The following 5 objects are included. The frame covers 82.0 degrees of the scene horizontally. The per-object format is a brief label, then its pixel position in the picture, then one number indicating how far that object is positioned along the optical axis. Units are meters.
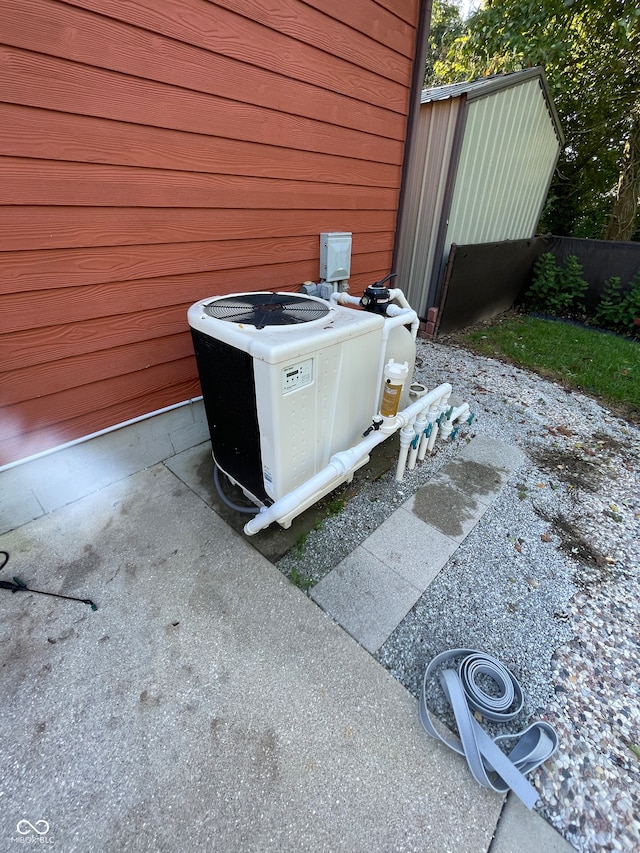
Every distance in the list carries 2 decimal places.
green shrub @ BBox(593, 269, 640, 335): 4.99
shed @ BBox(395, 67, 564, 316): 3.96
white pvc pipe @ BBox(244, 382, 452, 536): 1.62
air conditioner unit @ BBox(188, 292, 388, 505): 1.49
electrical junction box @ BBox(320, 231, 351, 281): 2.71
